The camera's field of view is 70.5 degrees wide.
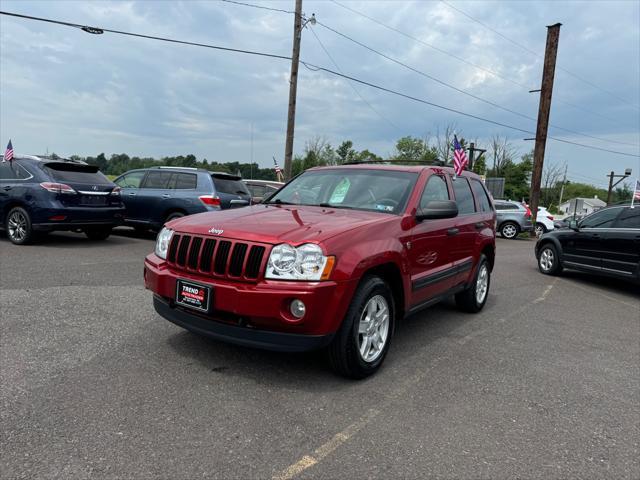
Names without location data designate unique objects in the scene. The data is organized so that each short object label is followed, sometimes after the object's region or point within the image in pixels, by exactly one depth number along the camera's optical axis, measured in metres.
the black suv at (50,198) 8.44
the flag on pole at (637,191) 11.31
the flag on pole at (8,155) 8.94
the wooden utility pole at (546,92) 20.14
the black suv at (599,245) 7.86
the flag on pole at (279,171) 21.87
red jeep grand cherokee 3.00
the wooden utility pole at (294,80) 16.70
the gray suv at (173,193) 9.83
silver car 19.25
